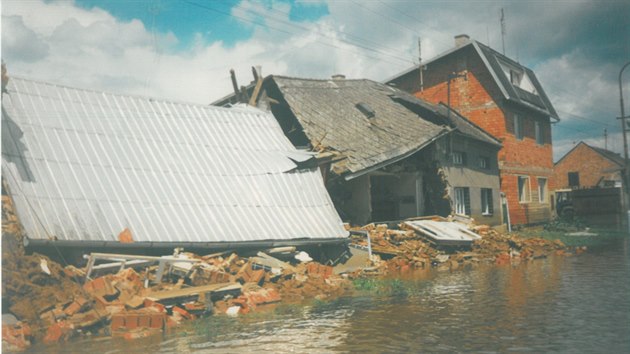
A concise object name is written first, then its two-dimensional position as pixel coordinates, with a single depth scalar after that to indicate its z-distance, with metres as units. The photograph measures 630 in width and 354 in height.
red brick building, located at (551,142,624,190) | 54.47
